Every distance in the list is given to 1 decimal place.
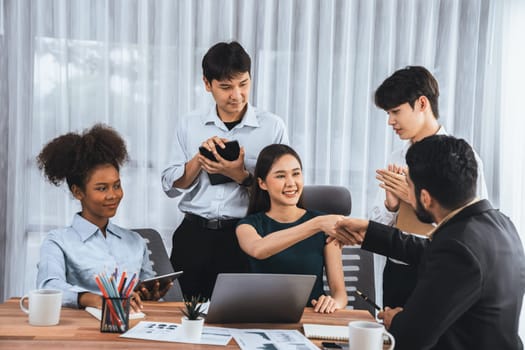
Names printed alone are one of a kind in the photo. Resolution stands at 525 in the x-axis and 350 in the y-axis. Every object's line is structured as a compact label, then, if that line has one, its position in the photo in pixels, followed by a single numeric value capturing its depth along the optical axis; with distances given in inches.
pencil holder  124.5
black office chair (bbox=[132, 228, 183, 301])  167.1
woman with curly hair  142.4
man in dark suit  119.1
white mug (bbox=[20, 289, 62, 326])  126.2
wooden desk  119.9
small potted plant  122.8
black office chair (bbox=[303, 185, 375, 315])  170.9
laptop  127.0
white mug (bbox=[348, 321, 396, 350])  116.6
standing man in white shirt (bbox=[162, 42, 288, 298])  163.0
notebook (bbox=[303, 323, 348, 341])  125.6
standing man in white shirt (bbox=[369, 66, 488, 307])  161.6
